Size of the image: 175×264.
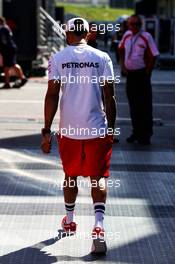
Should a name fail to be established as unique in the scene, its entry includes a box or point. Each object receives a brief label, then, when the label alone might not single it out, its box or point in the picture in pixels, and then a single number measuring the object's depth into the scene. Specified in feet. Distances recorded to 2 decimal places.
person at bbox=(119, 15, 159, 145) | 36.58
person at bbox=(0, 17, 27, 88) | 63.71
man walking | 19.94
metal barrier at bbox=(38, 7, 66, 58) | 80.18
